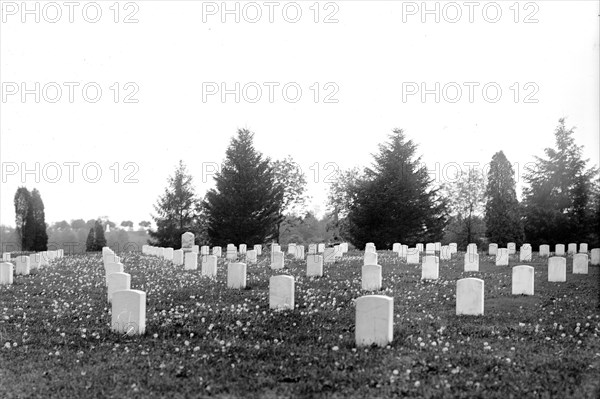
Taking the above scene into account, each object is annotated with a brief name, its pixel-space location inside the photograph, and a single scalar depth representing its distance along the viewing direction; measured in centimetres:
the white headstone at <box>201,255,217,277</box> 1662
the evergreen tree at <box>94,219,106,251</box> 5003
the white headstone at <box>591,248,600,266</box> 1972
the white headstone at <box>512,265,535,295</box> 1276
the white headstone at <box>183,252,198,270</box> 1911
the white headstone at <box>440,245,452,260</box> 2320
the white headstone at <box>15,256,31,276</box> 1886
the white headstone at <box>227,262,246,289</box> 1349
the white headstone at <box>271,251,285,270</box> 1877
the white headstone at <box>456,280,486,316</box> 1006
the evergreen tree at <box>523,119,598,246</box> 3872
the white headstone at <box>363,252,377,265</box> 1891
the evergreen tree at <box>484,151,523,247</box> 4141
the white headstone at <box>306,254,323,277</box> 1603
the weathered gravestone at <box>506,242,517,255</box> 2869
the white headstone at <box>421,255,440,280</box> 1552
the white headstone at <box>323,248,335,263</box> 2145
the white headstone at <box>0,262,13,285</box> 1582
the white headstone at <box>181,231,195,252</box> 2877
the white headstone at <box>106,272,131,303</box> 1137
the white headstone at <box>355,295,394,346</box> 760
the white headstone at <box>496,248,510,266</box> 2053
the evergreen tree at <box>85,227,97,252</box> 4970
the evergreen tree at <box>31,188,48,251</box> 4722
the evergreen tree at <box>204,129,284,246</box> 4428
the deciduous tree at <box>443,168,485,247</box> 4991
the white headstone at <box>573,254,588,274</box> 1730
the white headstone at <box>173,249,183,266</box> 2203
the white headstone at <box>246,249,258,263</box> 2278
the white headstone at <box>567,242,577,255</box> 2899
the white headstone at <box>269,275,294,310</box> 1051
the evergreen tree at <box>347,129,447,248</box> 4347
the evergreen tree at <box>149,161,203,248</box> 5279
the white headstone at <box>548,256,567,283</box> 1519
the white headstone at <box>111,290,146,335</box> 862
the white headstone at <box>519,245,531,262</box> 2307
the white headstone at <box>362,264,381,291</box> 1329
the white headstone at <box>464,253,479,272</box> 1770
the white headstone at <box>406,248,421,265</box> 2112
